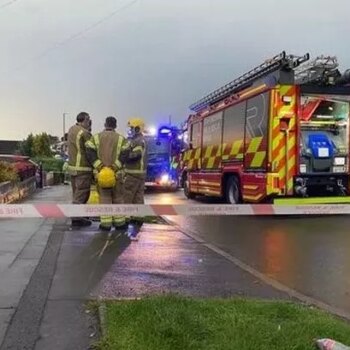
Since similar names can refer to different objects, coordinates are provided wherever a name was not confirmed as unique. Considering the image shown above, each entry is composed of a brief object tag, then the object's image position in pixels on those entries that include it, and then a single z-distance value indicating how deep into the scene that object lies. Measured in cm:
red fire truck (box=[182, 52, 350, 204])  1333
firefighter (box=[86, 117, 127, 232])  959
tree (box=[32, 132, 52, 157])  6600
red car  1936
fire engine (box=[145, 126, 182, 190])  2500
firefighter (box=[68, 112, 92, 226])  1006
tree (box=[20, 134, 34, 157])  6762
